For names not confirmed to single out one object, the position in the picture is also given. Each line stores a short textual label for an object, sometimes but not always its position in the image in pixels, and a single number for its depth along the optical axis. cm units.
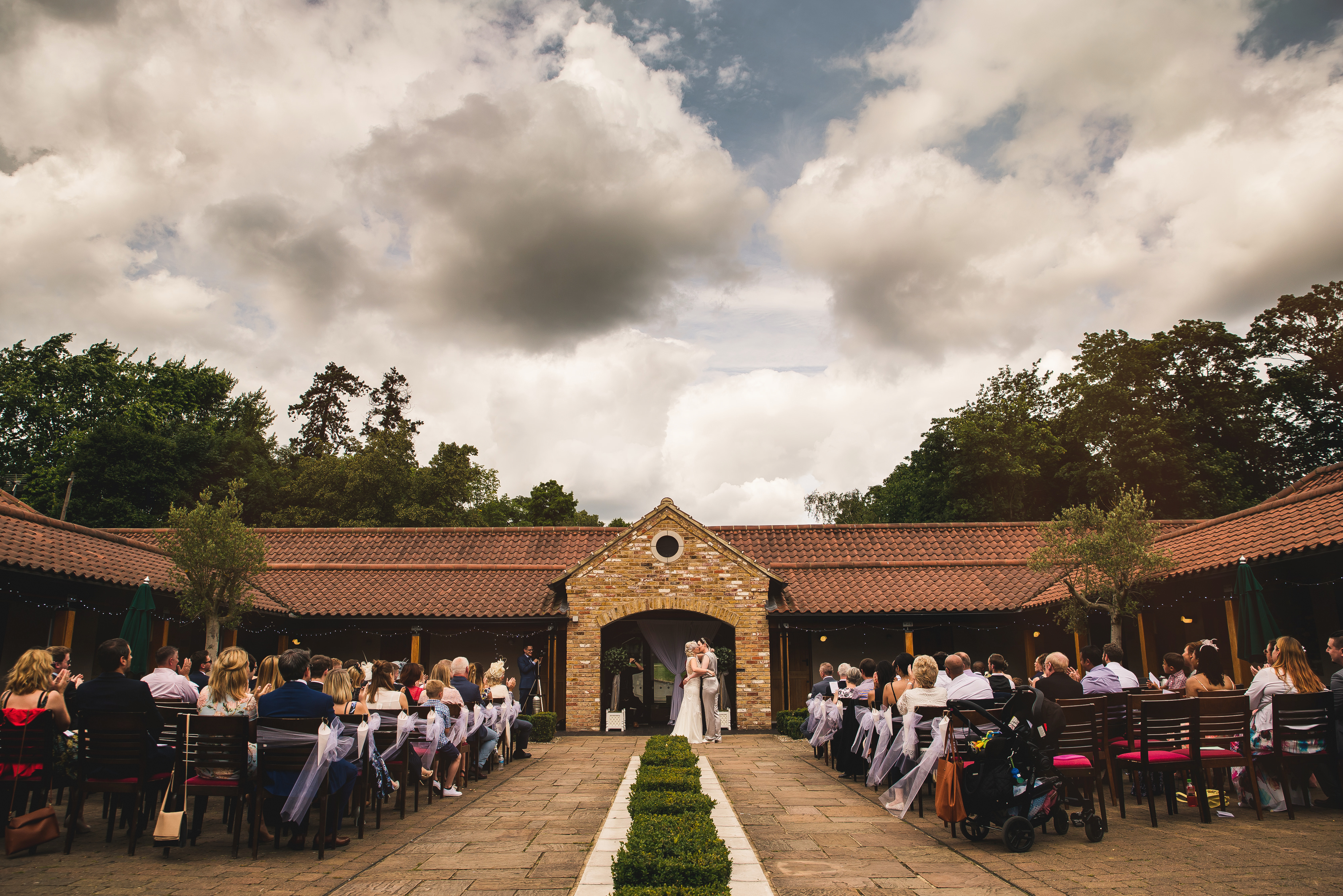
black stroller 582
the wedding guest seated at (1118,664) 819
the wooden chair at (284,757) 573
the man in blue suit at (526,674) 1524
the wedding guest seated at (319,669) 700
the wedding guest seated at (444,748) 819
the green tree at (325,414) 4284
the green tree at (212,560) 1371
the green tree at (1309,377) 2750
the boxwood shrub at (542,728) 1519
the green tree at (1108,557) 1254
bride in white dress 1412
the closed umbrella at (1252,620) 978
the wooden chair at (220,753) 576
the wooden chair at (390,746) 732
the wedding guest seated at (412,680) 871
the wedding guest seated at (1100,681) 789
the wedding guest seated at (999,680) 789
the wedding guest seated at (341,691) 701
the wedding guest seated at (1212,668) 841
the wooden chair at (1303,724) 671
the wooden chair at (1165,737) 661
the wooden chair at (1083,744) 649
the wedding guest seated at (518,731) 1150
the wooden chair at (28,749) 568
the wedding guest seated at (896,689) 809
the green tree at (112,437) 3155
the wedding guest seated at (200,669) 990
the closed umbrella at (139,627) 1150
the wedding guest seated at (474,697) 977
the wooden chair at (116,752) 577
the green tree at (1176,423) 2903
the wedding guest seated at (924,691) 725
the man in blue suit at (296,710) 590
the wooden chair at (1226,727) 670
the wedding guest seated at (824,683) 1186
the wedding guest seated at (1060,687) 687
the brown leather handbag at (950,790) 610
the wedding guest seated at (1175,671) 826
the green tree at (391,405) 4419
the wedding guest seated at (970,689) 705
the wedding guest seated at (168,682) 727
